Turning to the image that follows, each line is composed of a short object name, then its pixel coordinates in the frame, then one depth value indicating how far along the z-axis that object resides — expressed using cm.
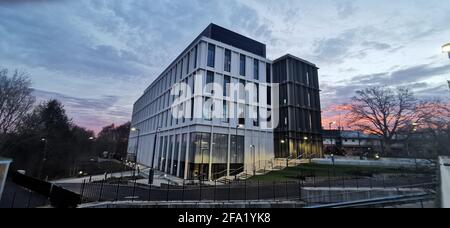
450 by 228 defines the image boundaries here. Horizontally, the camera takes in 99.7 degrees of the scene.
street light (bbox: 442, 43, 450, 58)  607
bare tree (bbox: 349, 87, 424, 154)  2994
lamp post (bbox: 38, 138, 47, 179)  3349
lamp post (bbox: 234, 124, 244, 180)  2798
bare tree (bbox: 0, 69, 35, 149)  2342
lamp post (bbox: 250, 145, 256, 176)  2946
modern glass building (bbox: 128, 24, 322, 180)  2631
